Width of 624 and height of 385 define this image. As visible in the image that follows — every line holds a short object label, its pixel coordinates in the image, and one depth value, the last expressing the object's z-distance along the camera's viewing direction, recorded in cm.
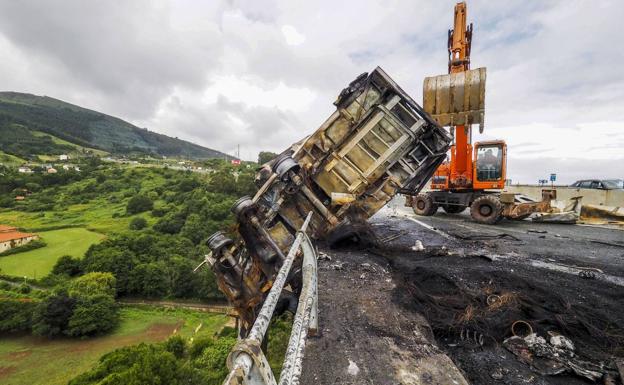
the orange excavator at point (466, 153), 837
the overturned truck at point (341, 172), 495
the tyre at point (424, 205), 1244
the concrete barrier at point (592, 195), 1584
